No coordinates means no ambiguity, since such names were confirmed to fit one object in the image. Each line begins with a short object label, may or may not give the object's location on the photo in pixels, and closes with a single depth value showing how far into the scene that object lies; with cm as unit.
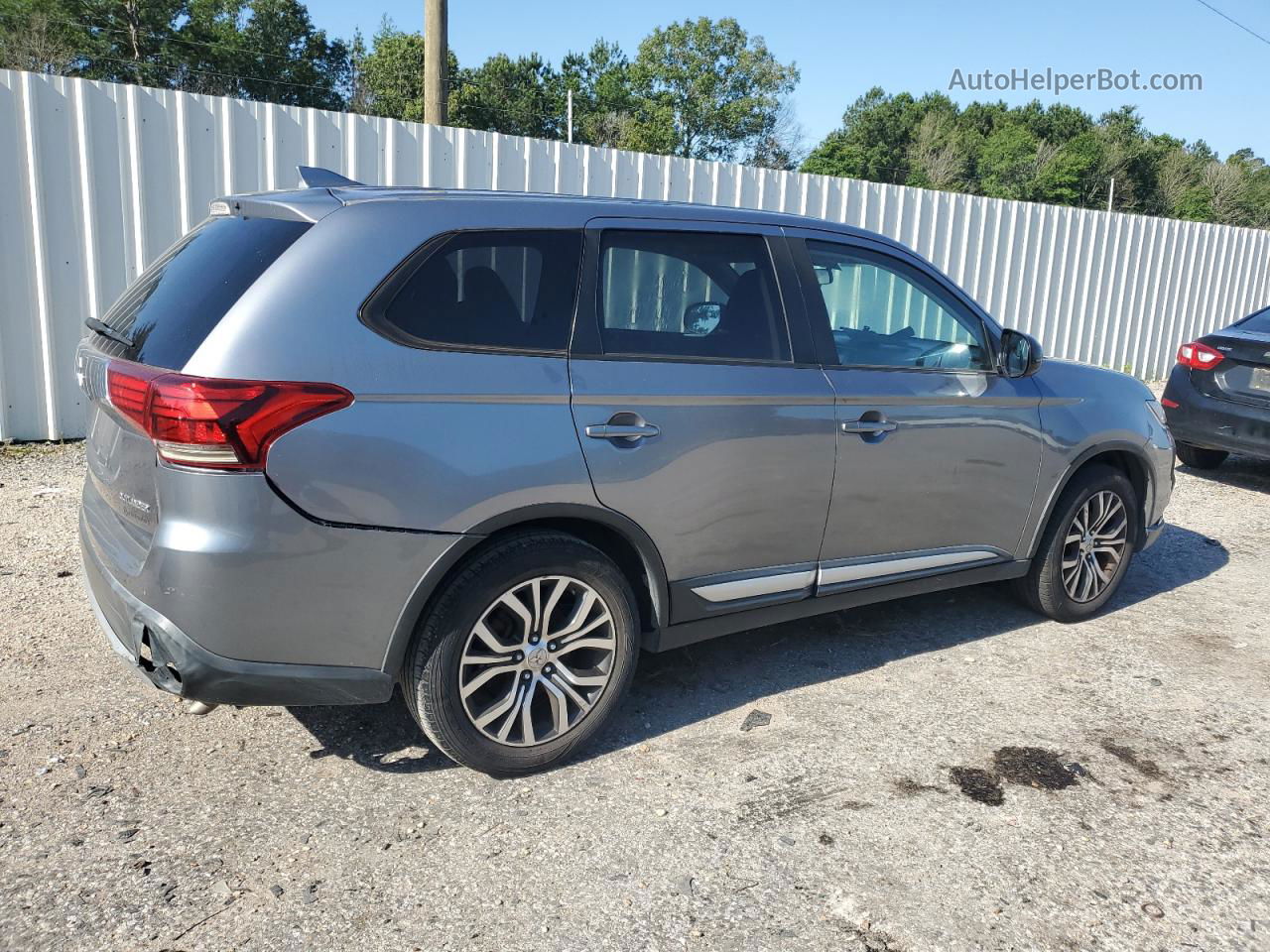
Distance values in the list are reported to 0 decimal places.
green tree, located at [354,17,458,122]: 6400
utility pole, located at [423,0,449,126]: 932
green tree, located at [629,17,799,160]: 7962
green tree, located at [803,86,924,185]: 6725
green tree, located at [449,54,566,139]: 6862
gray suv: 274
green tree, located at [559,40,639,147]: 7181
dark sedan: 766
